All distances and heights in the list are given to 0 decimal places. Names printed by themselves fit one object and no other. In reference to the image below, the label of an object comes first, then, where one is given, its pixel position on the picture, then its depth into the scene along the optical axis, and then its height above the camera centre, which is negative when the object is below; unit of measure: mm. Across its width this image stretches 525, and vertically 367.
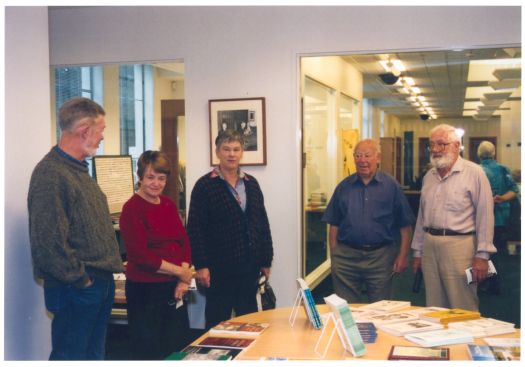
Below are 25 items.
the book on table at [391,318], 2683 -791
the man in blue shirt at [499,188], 5438 -371
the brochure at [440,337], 2354 -776
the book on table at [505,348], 2168 -775
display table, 2248 -794
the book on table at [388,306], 2921 -797
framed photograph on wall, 4605 +225
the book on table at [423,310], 2850 -799
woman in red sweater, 3072 -616
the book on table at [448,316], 2664 -777
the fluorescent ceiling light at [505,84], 5748 +653
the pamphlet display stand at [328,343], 2238 -750
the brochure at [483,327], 2500 -787
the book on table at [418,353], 2186 -783
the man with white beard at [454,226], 3711 -496
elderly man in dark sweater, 2418 -363
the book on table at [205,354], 2205 -787
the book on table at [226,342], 2371 -797
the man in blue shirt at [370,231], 3934 -556
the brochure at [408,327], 2518 -786
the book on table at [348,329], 2213 -685
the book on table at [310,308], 2596 -706
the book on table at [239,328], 2547 -797
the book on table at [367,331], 2428 -784
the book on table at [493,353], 2156 -772
